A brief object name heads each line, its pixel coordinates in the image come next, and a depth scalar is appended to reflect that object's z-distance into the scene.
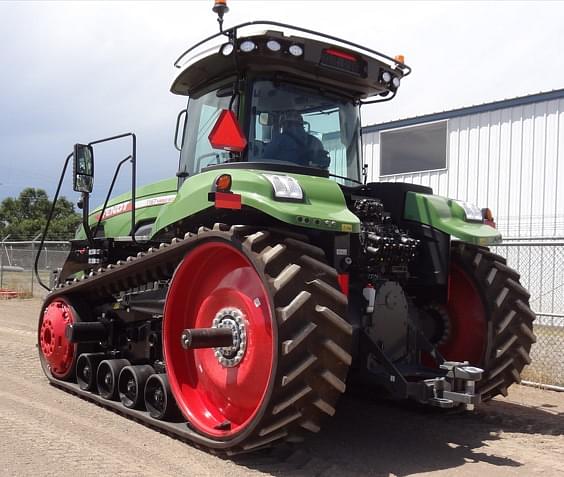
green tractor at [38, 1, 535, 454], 4.05
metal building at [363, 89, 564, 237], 12.63
